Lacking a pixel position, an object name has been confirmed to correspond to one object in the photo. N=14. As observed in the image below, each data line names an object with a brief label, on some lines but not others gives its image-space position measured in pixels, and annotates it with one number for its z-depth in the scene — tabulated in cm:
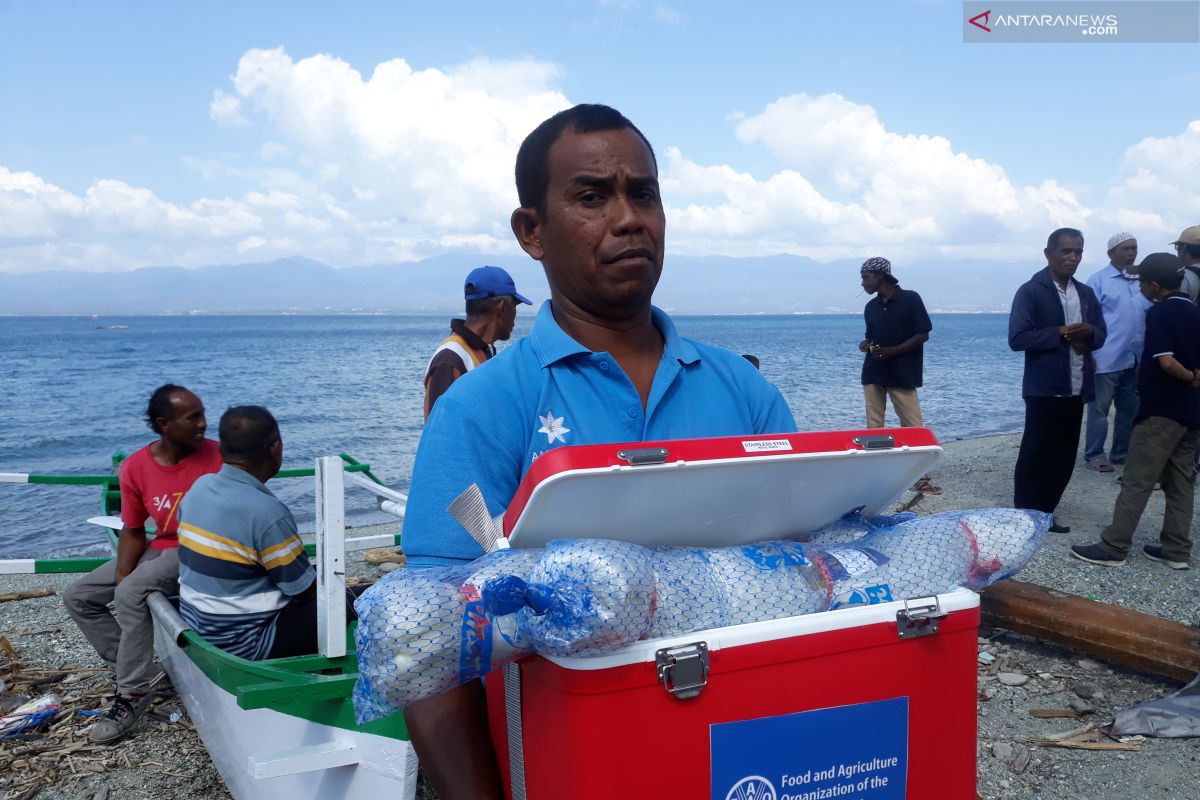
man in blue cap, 498
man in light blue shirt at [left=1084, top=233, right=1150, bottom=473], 923
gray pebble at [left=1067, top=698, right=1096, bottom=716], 431
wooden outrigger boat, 287
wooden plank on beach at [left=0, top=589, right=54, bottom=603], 734
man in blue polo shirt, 146
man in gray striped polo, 385
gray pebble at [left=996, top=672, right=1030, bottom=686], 468
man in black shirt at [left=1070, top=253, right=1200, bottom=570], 600
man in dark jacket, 673
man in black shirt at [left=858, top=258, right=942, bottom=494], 903
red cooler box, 114
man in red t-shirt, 494
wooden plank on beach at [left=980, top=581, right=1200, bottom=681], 432
